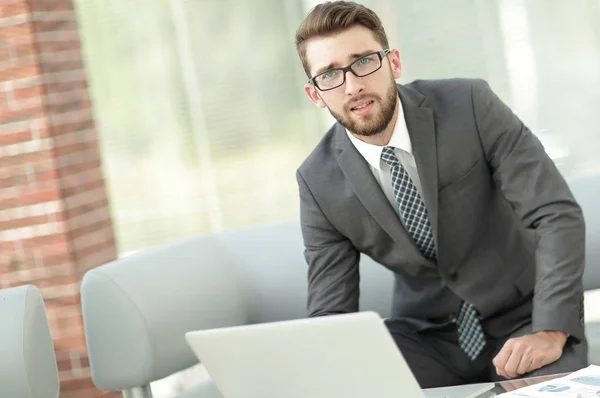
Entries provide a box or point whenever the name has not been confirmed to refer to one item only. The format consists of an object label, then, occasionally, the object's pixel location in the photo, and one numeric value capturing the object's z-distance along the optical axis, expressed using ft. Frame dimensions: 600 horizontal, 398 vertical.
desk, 6.88
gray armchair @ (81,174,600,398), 8.67
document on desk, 6.46
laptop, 6.42
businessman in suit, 7.95
